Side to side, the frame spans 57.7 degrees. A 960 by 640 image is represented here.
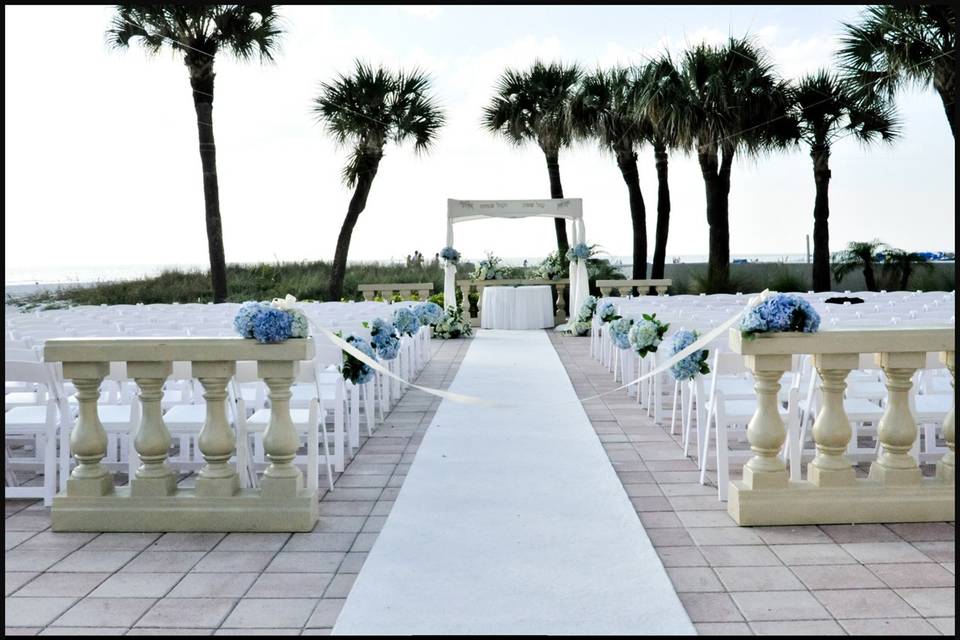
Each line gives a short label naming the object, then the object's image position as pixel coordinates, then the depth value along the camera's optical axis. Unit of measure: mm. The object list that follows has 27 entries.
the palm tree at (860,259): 22047
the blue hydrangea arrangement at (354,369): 6160
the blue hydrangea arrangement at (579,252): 16188
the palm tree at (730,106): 19297
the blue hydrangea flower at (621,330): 8398
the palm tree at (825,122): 19703
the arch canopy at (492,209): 16281
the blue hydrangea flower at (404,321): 8977
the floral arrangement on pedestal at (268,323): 4105
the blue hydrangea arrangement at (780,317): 4102
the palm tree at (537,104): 22484
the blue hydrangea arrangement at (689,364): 5719
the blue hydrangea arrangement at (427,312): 10719
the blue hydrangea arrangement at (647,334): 7008
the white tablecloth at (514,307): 16922
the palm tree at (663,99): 19188
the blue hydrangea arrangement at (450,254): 16031
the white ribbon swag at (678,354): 4316
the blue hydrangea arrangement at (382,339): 7422
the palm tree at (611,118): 21391
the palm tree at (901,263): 21812
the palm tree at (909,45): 14047
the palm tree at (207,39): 16984
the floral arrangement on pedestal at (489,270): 17906
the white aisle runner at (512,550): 3158
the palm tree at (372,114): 19953
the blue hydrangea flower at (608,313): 10414
